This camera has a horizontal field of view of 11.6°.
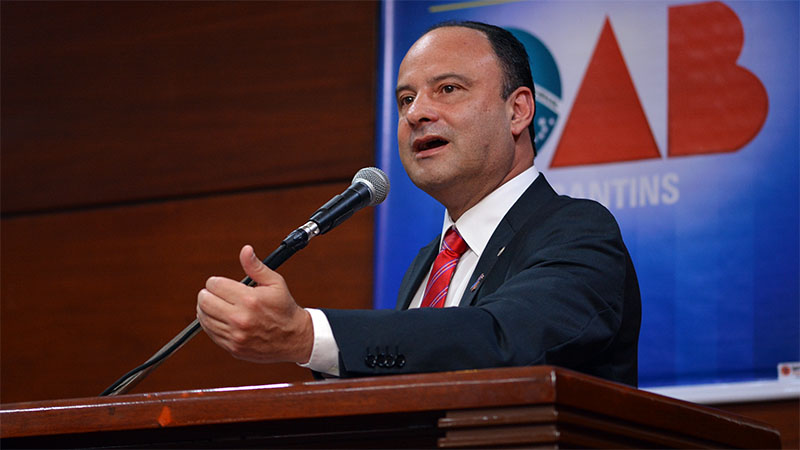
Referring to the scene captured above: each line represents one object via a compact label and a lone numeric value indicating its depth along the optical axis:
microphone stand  4.94
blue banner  5.51
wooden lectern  4.66
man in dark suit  4.81
